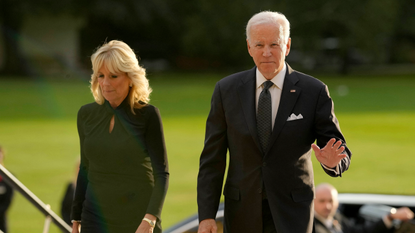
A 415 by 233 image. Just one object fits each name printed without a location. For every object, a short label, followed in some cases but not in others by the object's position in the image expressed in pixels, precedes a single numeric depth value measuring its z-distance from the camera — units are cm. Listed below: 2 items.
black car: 1102
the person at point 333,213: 1043
